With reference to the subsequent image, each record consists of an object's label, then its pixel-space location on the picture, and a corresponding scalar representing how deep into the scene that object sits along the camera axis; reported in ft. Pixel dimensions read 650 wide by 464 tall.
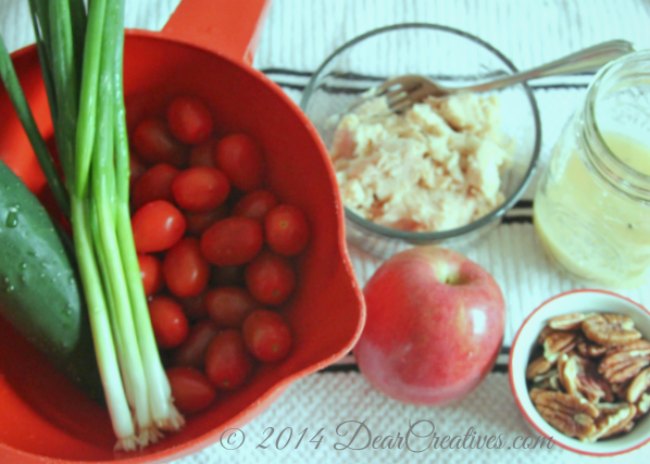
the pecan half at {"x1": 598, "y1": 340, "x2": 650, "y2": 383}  1.99
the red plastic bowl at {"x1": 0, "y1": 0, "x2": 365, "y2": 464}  1.63
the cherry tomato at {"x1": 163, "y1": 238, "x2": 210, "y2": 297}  1.96
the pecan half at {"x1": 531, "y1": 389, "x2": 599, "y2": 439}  1.94
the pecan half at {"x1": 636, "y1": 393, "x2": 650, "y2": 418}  1.94
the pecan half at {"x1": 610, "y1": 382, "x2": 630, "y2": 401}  1.98
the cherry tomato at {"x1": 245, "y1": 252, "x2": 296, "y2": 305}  1.96
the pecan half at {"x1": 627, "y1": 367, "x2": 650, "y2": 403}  1.96
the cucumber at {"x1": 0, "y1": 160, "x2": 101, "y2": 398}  1.64
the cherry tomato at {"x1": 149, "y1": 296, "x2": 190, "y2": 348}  1.91
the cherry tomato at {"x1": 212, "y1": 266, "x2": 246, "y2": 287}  2.08
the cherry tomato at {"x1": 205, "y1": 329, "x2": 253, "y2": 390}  1.86
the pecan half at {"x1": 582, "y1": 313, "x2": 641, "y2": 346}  2.04
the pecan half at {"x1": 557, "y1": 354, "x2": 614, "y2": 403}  1.99
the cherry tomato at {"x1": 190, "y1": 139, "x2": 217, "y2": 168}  2.12
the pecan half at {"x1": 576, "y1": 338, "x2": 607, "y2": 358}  2.04
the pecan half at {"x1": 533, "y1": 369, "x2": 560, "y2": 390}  2.02
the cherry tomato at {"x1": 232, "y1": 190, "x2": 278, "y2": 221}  2.04
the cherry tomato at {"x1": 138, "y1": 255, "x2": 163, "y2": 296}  1.96
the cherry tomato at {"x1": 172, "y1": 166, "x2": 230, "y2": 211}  2.00
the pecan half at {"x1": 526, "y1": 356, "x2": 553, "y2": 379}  2.03
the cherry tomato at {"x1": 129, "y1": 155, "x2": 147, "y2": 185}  2.13
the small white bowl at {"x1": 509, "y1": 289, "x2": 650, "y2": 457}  1.94
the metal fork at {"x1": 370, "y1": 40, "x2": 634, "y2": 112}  2.30
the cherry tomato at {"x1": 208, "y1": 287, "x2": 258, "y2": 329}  1.99
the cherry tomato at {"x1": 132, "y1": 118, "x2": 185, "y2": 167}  2.10
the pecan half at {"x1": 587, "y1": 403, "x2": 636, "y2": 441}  1.92
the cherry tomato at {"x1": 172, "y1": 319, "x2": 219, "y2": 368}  1.96
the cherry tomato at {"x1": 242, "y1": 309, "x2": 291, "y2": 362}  1.83
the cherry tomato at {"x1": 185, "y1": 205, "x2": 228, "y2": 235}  2.07
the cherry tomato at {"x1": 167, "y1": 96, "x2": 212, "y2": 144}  2.05
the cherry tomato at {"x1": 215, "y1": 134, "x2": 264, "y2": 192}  2.04
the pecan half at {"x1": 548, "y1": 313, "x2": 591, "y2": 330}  2.07
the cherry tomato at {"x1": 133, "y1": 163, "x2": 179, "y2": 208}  2.05
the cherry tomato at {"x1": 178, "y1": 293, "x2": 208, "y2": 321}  2.03
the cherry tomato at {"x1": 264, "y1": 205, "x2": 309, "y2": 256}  1.94
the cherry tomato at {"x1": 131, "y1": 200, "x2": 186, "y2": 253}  1.93
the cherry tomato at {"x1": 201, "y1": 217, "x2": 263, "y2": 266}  1.98
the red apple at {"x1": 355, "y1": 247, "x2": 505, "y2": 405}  1.98
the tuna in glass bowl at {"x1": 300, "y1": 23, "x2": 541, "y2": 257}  2.28
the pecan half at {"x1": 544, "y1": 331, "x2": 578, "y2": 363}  2.04
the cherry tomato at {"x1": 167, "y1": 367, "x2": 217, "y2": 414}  1.85
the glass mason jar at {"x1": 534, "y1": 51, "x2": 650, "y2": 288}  1.97
